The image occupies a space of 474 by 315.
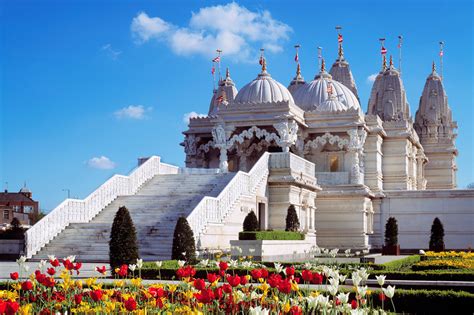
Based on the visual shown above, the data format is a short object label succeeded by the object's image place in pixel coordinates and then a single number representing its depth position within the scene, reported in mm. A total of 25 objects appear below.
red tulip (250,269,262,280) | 8122
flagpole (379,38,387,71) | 58703
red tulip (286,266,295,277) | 8242
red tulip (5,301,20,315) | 5824
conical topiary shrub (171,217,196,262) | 21109
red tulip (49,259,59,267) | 9903
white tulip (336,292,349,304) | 6391
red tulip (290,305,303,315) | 5800
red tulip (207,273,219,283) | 7791
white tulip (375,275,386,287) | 7288
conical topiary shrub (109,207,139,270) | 19578
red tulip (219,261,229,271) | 8731
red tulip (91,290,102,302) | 6871
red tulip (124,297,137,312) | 6332
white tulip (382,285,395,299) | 6492
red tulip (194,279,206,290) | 6803
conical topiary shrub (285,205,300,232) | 31562
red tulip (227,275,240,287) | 7191
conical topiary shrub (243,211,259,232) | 26844
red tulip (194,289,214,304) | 6371
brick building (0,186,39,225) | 83638
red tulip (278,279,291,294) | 7061
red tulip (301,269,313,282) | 7840
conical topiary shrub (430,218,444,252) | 36059
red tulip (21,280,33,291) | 8060
